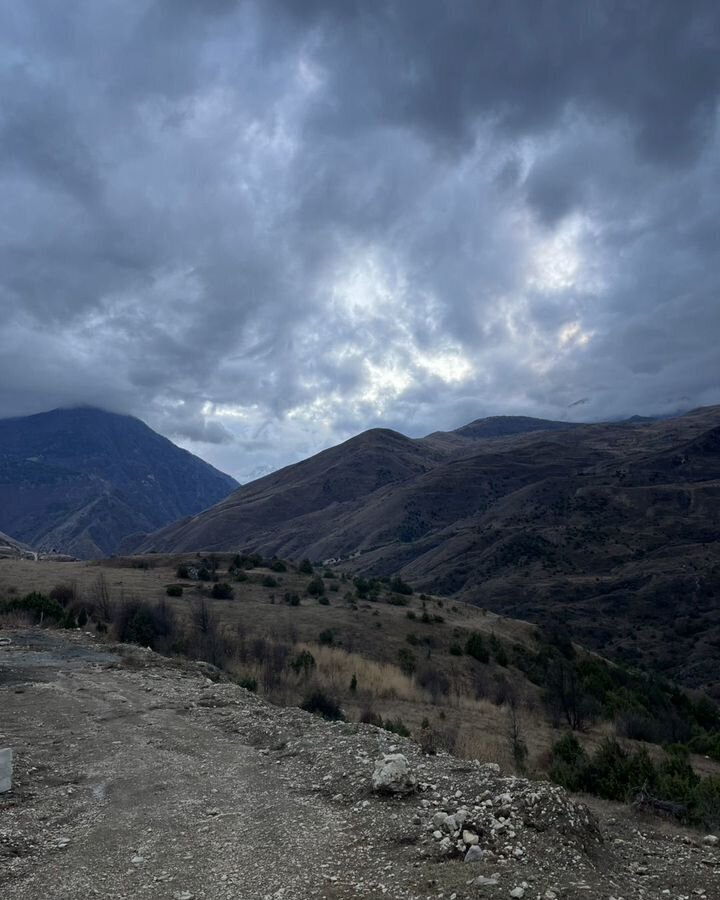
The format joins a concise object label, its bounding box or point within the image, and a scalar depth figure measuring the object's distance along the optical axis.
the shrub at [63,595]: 32.73
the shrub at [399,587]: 55.34
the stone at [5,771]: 8.87
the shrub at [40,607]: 28.91
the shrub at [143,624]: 25.58
